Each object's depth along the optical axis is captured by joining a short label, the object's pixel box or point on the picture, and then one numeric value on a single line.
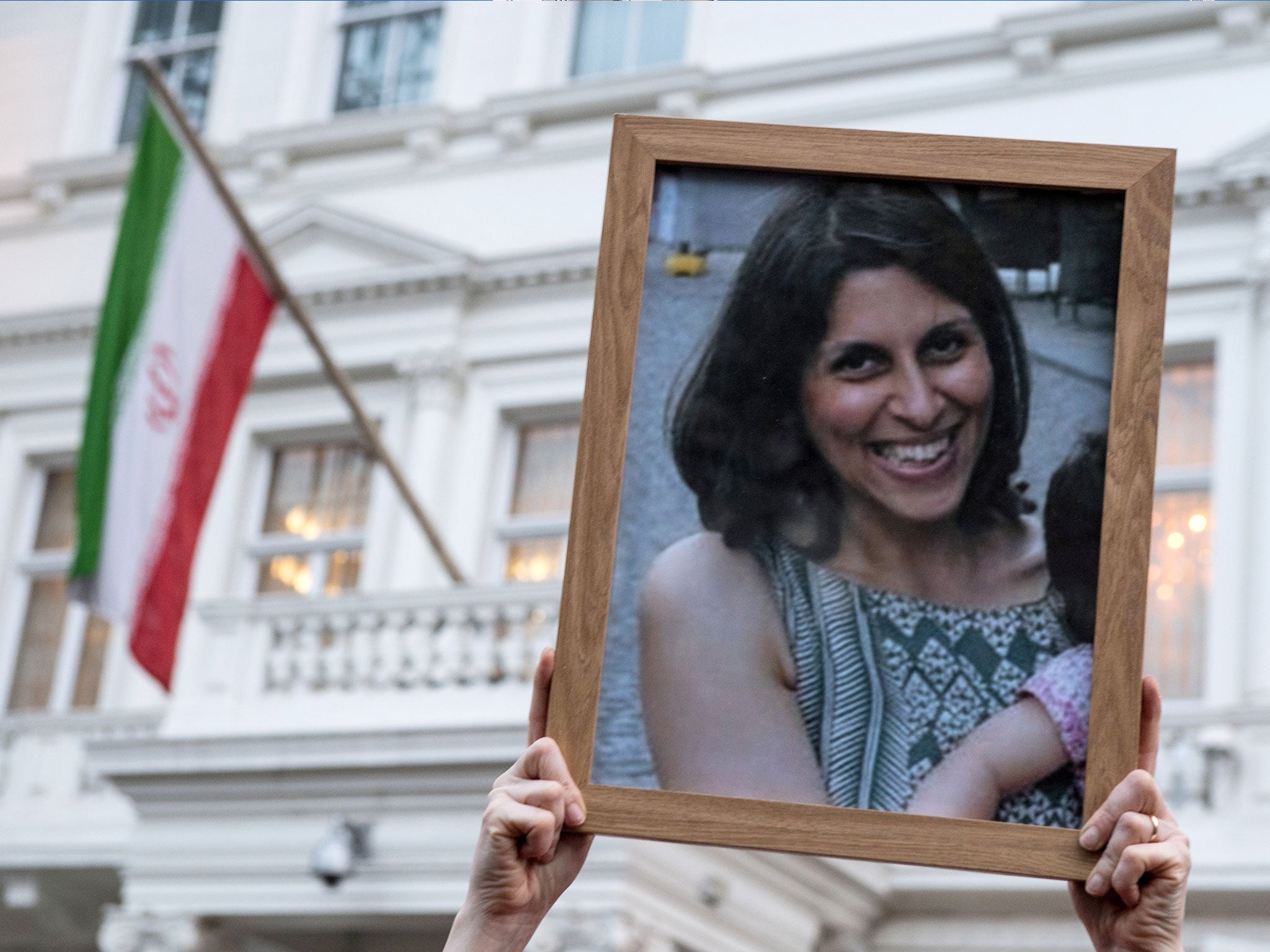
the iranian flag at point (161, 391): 9.69
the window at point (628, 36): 13.46
